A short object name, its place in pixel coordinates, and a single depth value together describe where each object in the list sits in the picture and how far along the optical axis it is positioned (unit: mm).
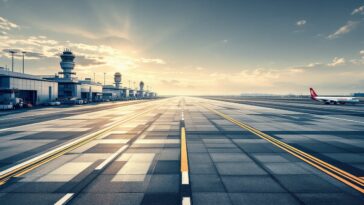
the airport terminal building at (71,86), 72438
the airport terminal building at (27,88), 39906
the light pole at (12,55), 55250
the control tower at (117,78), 164625
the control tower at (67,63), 88000
